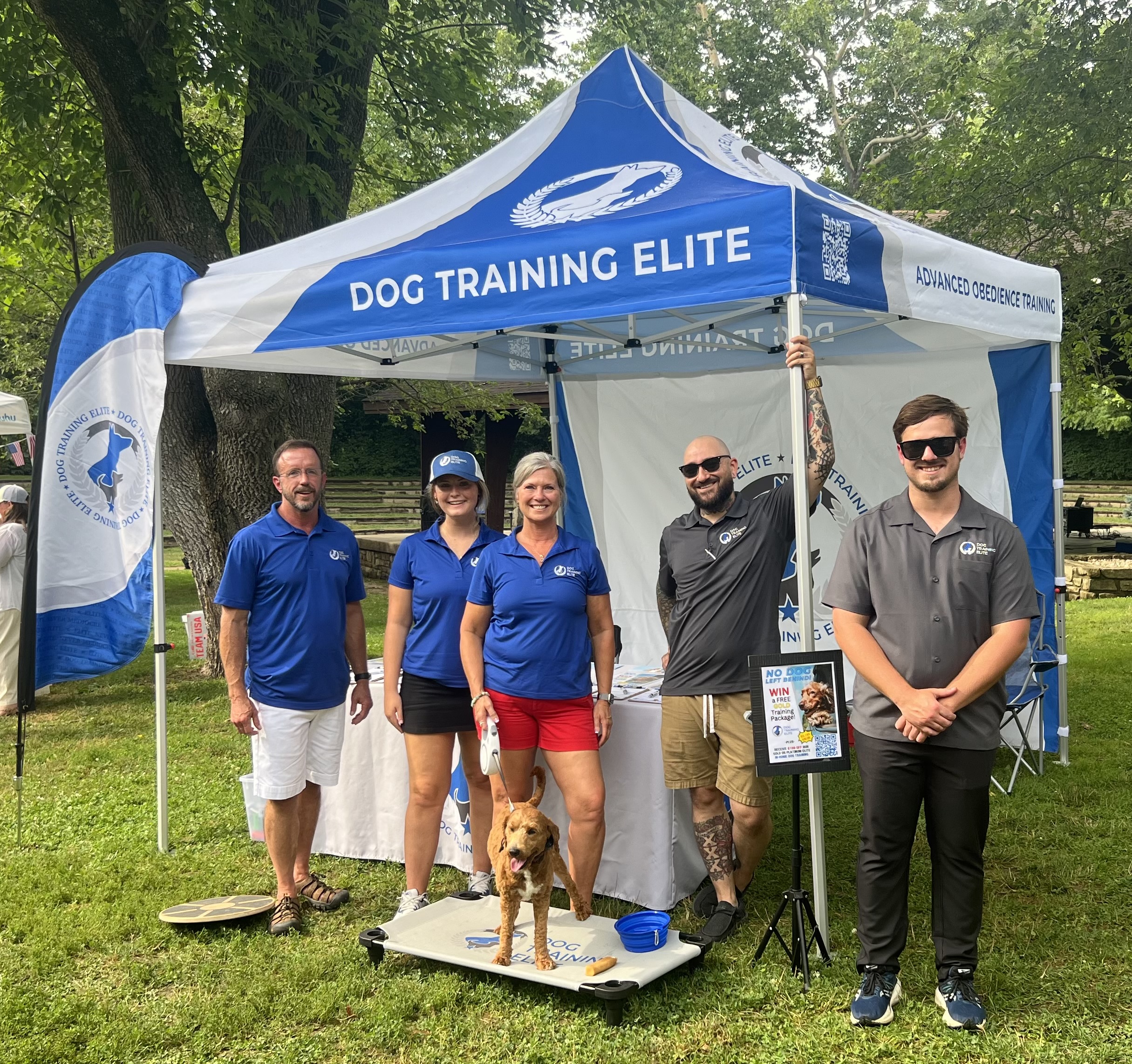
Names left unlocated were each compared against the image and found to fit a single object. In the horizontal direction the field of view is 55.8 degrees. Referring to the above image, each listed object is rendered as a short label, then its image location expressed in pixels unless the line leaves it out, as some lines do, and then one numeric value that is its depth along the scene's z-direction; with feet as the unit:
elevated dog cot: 10.26
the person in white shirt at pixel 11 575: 25.06
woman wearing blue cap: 12.31
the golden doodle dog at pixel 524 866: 10.43
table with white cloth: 12.87
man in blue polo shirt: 12.30
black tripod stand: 10.66
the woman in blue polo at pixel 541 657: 11.57
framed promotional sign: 10.18
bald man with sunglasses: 11.62
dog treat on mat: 10.42
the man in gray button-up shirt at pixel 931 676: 9.28
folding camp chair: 17.56
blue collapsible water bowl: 10.97
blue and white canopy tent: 11.02
